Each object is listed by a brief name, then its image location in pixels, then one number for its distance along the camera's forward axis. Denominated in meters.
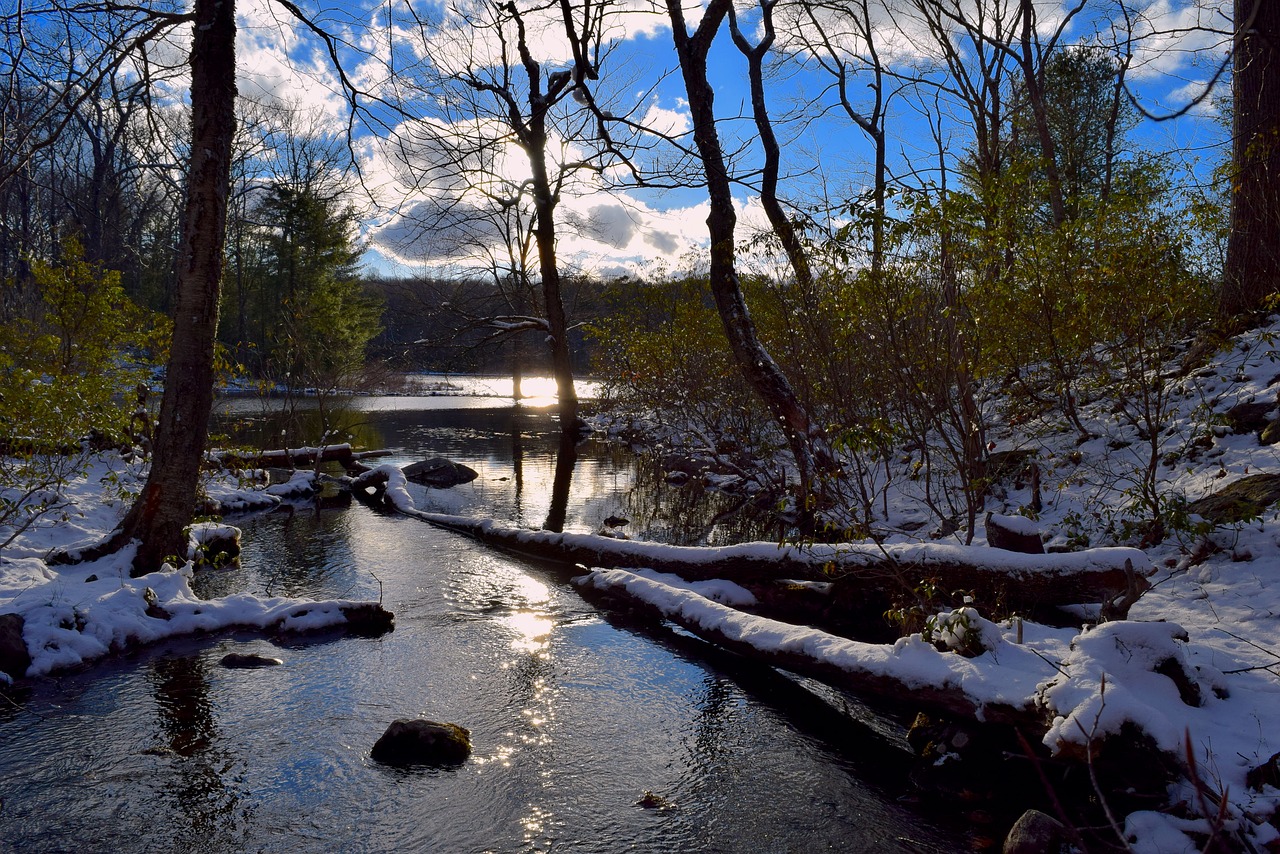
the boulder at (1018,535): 5.56
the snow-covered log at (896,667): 4.06
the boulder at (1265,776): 3.29
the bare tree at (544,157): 6.08
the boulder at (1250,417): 7.09
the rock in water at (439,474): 14.83
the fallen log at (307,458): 13.97
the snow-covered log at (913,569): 4.94
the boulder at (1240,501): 5.79
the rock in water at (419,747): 4.42
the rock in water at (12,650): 5.33
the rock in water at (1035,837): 3.43
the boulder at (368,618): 6.65
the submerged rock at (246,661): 5.74
